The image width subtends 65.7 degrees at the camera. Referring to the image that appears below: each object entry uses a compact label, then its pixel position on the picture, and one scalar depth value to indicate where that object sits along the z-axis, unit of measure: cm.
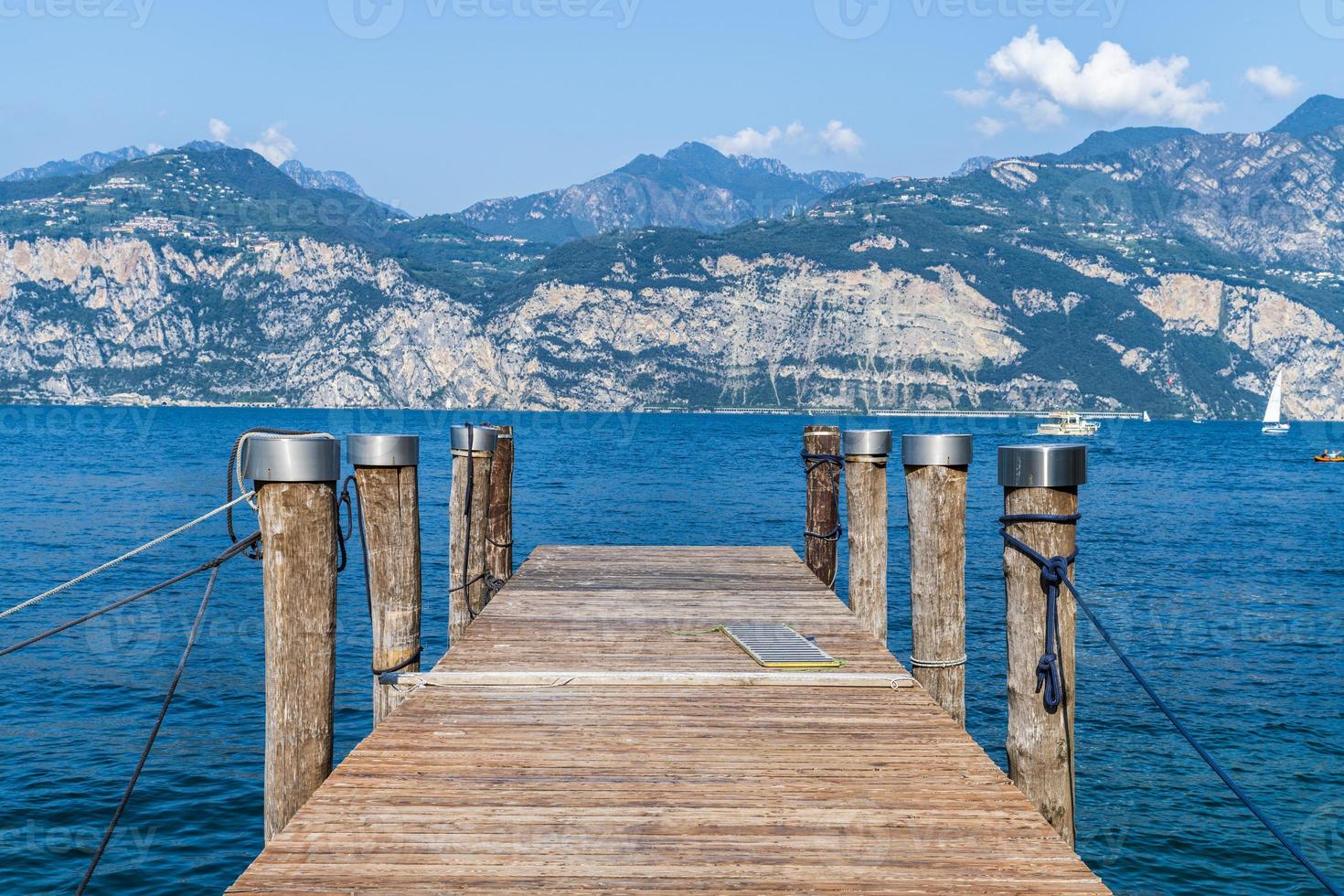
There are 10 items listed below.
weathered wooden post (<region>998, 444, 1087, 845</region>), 530
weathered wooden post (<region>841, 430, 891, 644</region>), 1066
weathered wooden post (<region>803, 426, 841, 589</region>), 1302
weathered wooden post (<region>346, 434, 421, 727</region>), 758
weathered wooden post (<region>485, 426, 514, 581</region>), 1309
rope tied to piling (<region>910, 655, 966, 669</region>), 817
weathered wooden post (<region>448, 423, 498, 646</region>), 1134
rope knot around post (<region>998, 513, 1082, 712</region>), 522
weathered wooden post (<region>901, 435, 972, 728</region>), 779
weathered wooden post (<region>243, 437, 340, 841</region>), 556
